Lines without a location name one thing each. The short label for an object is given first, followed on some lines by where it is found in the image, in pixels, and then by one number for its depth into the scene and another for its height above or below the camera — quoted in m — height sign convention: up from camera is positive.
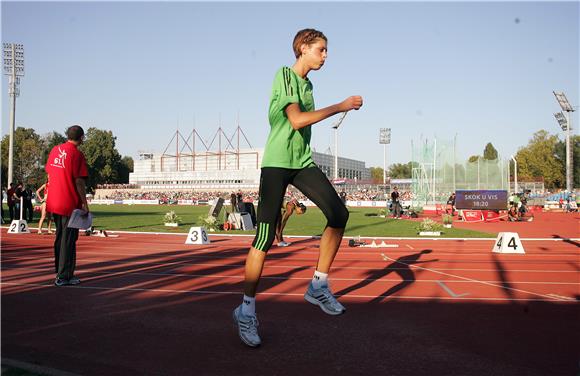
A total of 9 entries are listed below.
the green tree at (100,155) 95.81 +6.97
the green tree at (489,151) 120.12 +9.33
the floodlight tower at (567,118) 50.95 +8.87
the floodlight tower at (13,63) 36.64 +9.82
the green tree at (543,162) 89.00 +5.07
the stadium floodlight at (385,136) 86.94 +9.33
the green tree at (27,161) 85.06 +5.06
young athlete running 3.72 +0.25
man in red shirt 6.33 -0.09
